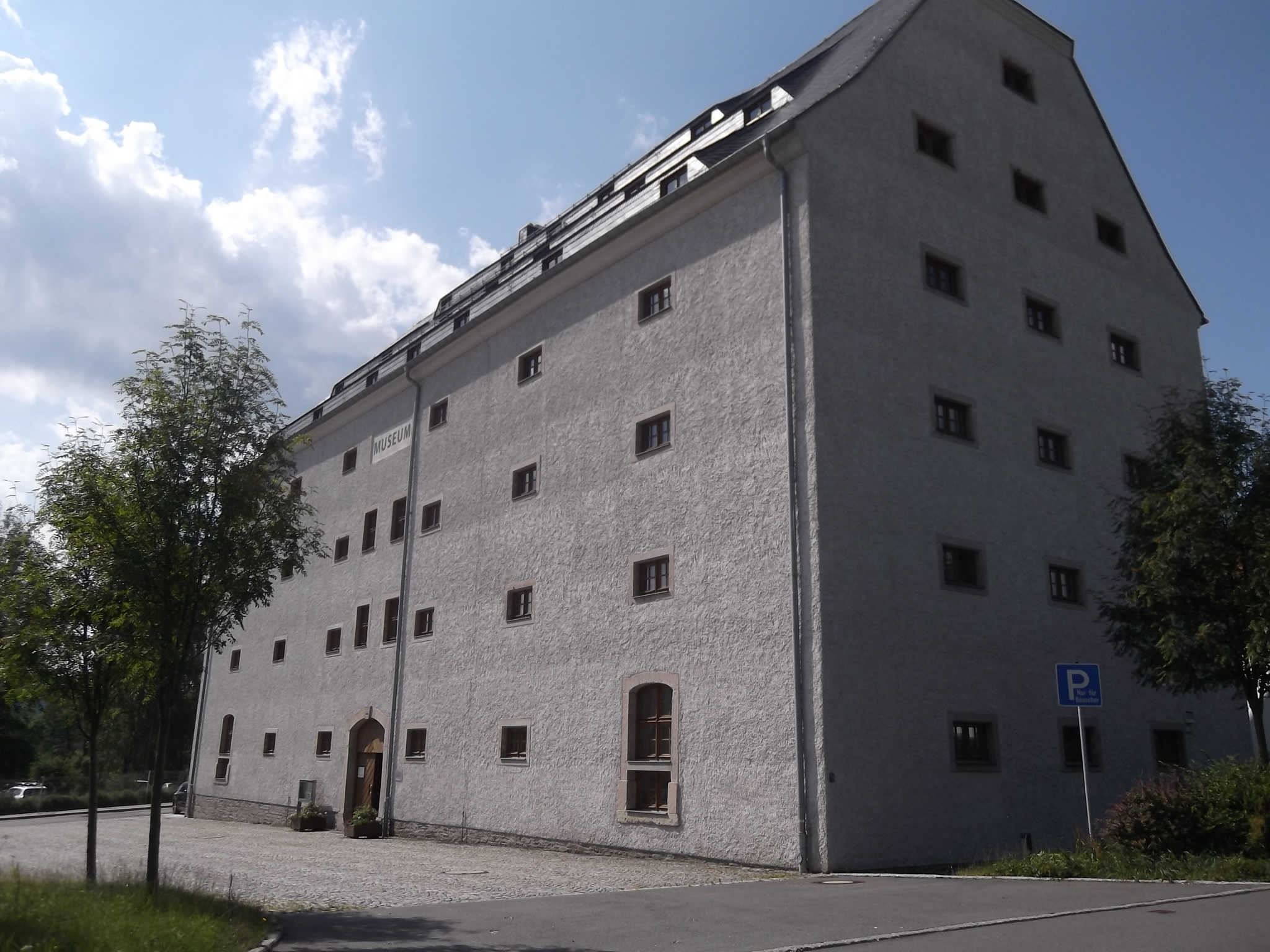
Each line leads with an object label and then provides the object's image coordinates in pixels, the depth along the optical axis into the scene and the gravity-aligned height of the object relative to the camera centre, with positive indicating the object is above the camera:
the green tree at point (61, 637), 12.04 +1.27
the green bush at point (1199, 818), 13.32 -0.75
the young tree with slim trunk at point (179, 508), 11.29 +2.52
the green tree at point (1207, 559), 17.05 +3.17
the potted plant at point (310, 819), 30.03 -1.98
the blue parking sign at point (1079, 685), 14.48 +0.94
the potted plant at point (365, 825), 26.95 -1.90
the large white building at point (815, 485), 17.00 +5.00
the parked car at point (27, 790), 49.34 -2.15
